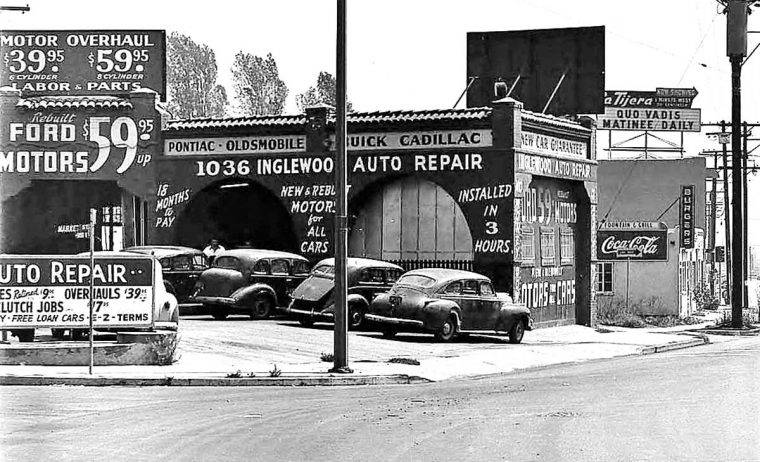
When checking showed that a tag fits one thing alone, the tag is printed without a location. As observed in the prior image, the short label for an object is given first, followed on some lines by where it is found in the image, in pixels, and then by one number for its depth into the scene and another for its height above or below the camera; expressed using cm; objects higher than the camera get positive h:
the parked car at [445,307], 2646 -118
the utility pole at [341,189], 1938 +109
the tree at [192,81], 6925 +1040
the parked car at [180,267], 3117 -32
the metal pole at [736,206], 3803 +163
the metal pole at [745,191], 5400 +315
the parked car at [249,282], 2995 -69
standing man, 3486 +21
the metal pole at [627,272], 4486 -66
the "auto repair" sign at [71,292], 2034 -65
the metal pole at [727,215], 6031 +215
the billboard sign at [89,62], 3906 +645
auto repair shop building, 3166 +184
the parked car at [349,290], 2830 -85
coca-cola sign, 4488 +44
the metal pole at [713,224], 6289 +201
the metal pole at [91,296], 1834 -66
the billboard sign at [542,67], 3944 +656
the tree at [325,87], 6688 +963
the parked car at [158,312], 2086 -106
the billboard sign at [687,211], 4822 +183
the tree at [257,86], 7006 +1022
